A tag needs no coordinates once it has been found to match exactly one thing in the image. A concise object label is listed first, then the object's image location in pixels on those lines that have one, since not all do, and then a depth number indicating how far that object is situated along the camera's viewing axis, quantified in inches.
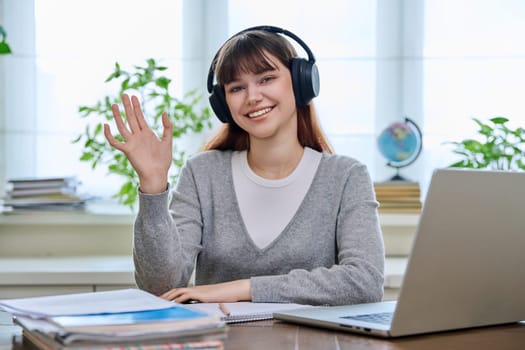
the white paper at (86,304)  72.3
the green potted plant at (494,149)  126.2
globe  131.9
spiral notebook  80.7
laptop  71.7
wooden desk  73.5
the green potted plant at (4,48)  126.4
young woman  95.3
